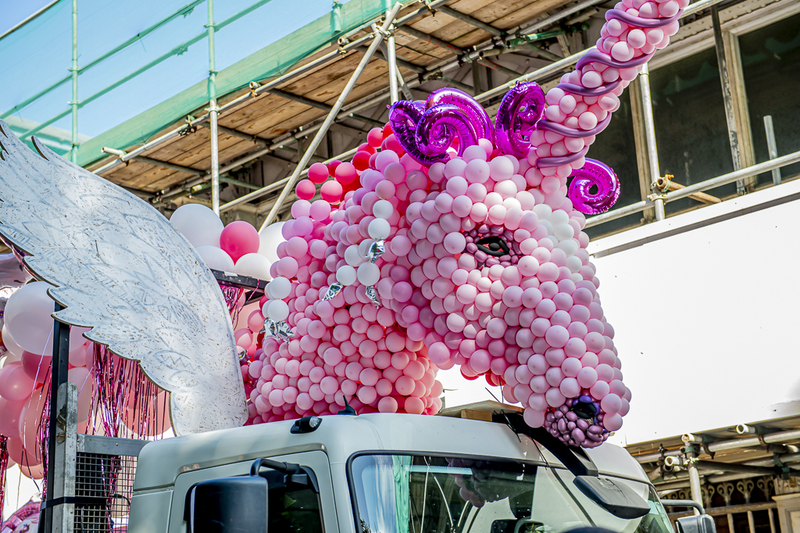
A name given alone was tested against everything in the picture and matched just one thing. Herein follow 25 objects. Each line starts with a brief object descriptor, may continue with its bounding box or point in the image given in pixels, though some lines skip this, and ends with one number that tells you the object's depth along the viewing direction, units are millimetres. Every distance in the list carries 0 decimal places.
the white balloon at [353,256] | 3264
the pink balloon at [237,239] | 4559
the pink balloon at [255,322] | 4039
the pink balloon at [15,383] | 3977
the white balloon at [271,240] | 4789
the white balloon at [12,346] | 4066
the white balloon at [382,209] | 3215
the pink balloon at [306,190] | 3881
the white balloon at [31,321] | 3766
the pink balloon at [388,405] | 3262
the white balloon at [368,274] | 3203
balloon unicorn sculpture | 2873
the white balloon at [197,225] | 4531
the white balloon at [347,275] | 3264
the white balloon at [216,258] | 4172
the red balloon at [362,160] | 3725
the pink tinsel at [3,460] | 4259
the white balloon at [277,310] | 3521
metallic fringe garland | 3596
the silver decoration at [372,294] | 3256
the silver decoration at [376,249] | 3199
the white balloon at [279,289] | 3568
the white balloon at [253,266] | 4352
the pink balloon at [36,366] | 3918
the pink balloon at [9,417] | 4039
